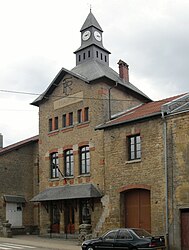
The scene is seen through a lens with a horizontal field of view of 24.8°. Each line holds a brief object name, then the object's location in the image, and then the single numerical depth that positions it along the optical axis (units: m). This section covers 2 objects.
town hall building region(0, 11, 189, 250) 22.53
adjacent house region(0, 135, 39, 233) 33.72
